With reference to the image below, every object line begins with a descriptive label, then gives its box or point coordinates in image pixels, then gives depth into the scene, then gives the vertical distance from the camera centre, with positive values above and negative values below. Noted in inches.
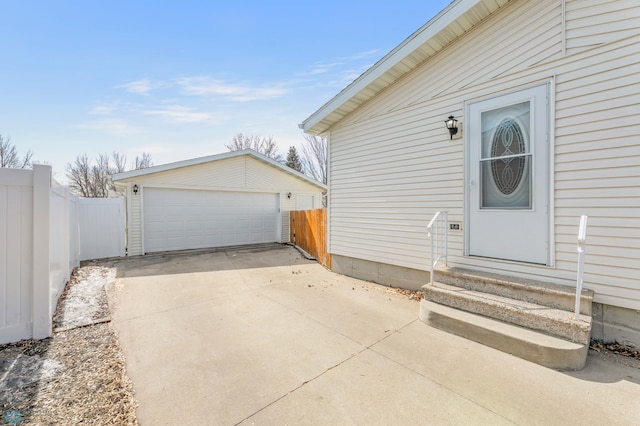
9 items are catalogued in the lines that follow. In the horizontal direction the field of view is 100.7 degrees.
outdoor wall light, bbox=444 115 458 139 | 160.9 +53.4
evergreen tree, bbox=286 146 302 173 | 1045.2 +201.7
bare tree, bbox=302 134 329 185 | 978.7 +205.6
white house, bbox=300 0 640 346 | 114.7 +37.2
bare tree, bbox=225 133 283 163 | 1059.9 +270.6
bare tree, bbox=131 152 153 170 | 1082.7 +200.2
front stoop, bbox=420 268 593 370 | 99.0 -45.2
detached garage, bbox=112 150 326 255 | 347.9 +13.8
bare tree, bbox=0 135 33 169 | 772.9 +159.0
